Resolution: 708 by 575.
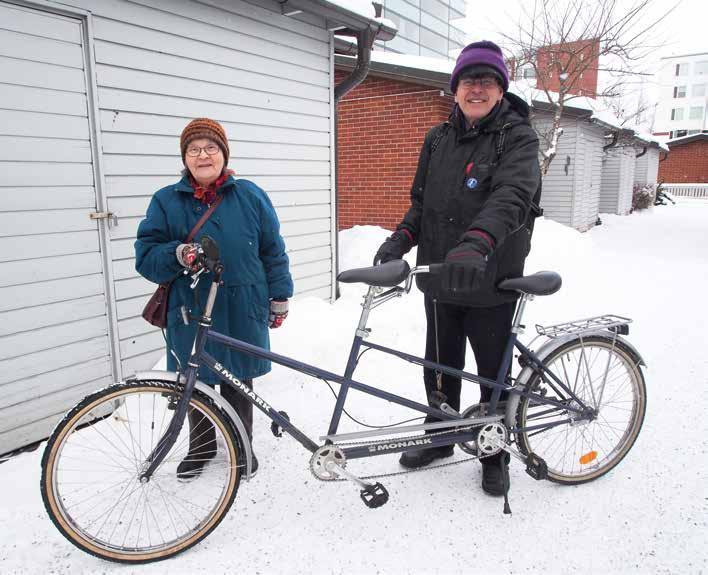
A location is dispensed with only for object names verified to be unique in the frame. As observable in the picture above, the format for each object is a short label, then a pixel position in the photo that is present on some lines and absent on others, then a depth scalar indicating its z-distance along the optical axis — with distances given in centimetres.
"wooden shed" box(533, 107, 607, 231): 1273
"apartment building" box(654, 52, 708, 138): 5597
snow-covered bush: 2142
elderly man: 216
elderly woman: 232
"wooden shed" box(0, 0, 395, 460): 305
